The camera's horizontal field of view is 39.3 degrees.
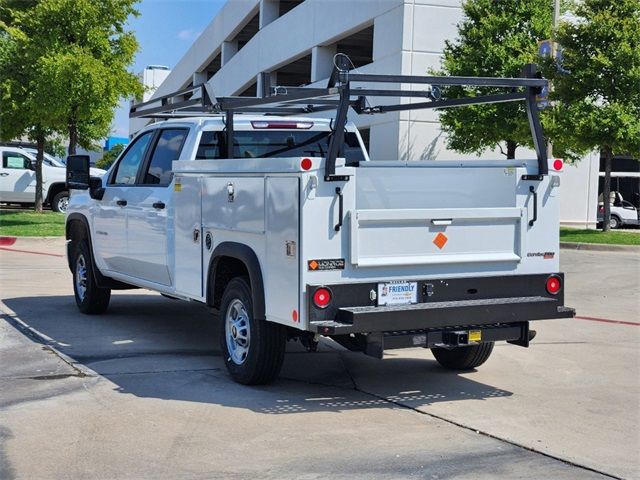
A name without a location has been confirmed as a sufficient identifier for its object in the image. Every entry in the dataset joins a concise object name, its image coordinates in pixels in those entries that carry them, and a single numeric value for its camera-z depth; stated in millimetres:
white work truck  6203
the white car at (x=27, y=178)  27469
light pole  24406
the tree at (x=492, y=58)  25531
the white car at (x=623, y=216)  34906
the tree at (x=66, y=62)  21984
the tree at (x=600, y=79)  23094
